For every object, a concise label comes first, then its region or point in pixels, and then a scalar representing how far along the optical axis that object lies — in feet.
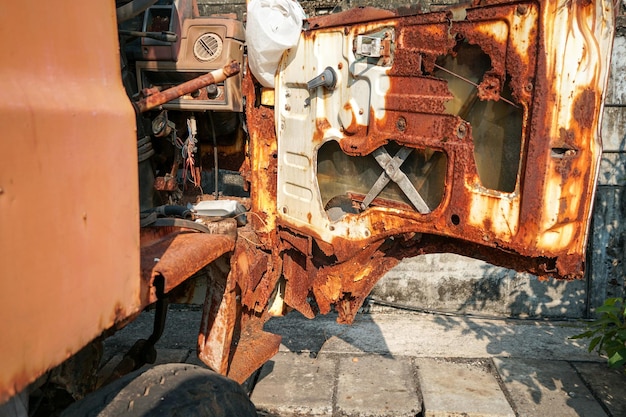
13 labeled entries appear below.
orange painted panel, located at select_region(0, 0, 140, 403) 3.91
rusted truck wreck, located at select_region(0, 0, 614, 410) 6.93
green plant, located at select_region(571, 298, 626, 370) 12.42
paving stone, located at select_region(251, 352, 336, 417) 12.31
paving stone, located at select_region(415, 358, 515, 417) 12.17
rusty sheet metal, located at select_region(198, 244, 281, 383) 9.24
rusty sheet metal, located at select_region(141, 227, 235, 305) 6.13
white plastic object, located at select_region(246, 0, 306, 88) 9.73
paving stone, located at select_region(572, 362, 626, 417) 12.52
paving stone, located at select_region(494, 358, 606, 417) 12.32
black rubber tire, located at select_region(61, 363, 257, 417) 6.07
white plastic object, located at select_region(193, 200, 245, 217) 9.90
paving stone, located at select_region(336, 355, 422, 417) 12.24
